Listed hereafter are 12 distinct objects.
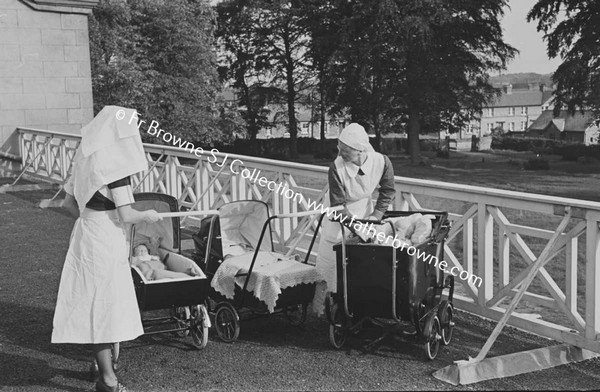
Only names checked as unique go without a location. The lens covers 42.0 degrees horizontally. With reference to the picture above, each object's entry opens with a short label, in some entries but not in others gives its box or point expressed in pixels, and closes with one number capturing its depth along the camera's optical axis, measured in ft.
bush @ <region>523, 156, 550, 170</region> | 126.62
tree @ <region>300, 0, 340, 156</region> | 140.36
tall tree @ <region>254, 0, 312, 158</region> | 160.76
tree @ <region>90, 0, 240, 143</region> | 110.22
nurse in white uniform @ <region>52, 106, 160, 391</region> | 15.55
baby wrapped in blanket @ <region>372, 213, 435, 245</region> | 18.70
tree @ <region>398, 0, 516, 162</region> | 126.52
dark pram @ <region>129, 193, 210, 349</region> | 18.31
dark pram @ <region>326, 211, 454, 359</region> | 18.03
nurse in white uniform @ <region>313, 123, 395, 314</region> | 20.10
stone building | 58.70
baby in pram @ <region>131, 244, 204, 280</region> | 19.07
